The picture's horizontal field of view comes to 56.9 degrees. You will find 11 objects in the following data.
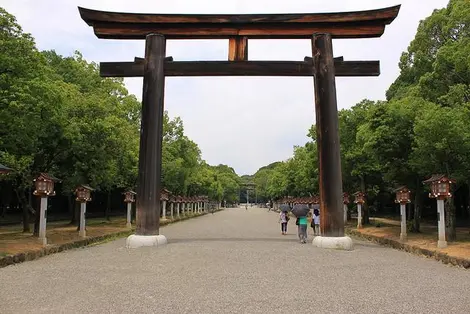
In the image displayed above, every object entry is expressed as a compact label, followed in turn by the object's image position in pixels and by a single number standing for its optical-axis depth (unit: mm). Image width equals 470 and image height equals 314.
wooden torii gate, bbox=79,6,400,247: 15711
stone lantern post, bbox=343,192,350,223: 29188
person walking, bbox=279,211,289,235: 22125
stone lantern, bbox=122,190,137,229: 26984
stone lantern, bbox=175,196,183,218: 41469
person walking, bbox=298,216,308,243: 16531
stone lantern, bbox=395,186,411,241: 18031
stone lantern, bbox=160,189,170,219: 34094
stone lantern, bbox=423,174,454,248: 14914
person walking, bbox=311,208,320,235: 21156
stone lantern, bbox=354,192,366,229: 25169
